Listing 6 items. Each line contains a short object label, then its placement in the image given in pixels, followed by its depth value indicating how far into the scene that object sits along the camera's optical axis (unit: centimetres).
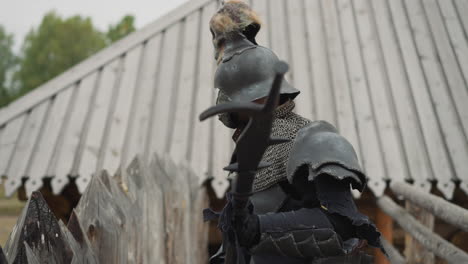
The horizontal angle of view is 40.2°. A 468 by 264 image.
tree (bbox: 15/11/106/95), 2908
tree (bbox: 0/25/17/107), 3035
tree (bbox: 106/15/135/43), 3108
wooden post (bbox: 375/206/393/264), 644
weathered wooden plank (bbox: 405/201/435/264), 539
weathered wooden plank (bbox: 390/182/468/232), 417
